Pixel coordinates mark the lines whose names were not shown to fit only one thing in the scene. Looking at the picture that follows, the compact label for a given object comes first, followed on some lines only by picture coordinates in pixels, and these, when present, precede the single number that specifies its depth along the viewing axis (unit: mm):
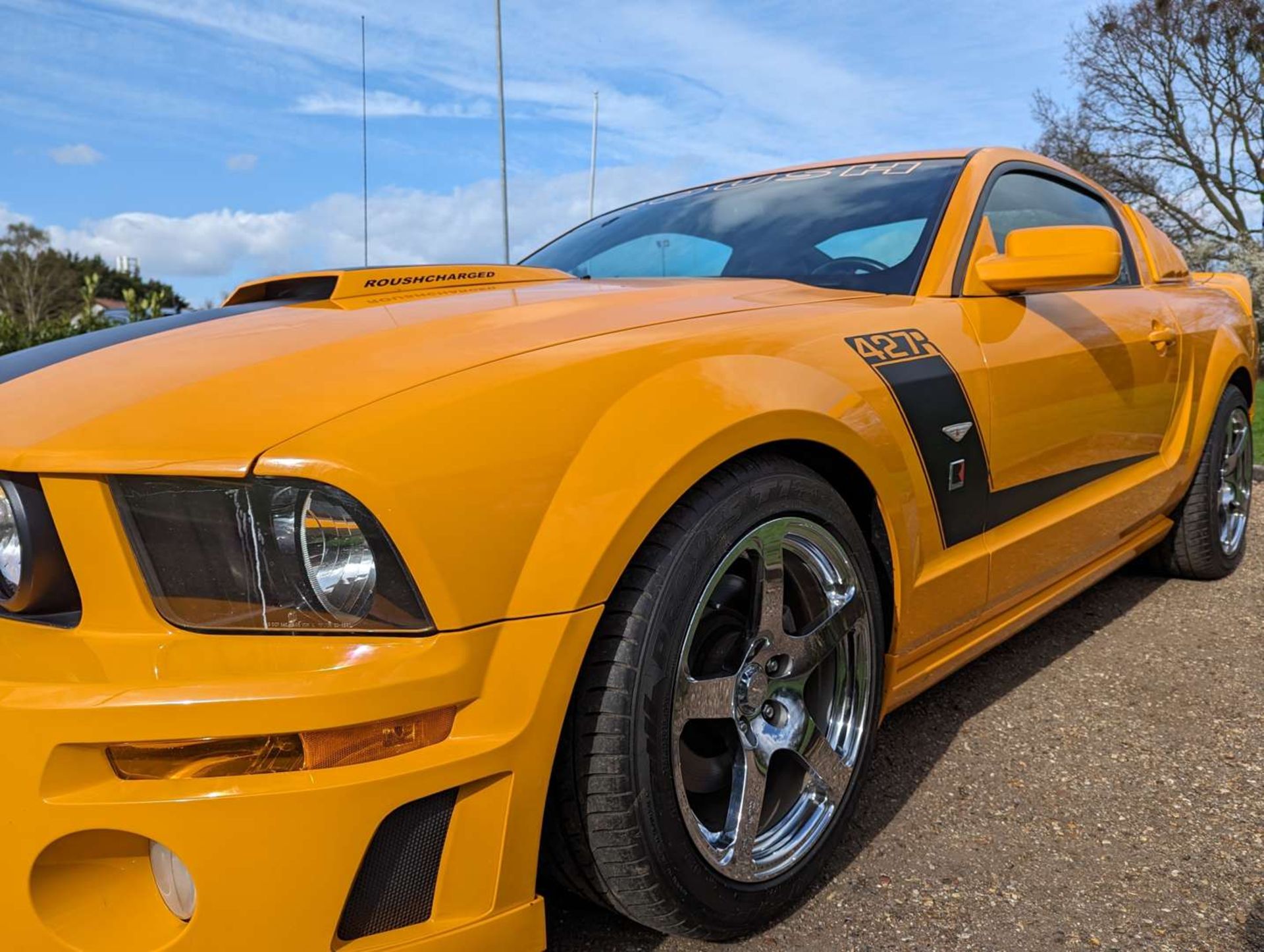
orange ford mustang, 1090
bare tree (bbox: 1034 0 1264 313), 16000
